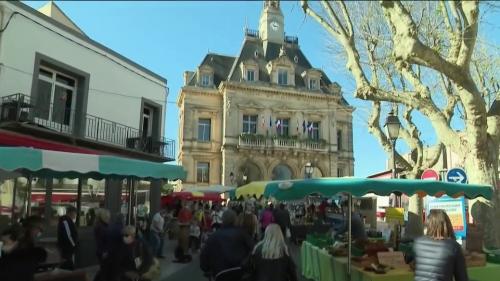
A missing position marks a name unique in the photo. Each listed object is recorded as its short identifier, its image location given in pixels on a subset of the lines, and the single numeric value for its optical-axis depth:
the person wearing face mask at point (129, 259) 6.18
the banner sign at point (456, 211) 8.76
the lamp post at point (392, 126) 12.16
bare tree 7.58
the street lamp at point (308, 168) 27.59
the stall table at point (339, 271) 6.82
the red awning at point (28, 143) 9.44
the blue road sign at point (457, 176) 10.07
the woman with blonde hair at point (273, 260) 4.98
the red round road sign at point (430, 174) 11.04
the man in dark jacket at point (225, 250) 5.41
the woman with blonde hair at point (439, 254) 4.27
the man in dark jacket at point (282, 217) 14.59
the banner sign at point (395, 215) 12.40
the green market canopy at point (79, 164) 6.52
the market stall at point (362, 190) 7.26
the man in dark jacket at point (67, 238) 9.07
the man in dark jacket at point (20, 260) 4.87
